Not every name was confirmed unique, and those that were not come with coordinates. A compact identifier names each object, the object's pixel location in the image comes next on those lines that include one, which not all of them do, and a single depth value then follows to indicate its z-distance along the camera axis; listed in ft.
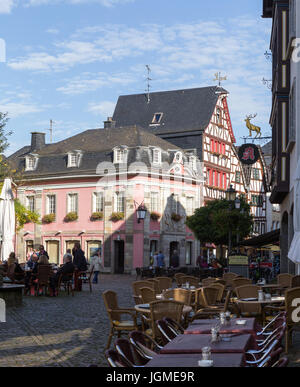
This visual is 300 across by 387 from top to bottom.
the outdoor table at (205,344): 20.56
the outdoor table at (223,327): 25.67
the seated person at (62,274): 72.74
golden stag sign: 189.89
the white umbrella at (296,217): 40.47
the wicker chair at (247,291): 41.75
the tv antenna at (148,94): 214.85
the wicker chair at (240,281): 49.76
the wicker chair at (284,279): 57.93
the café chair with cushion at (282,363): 16.77
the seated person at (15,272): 75.46
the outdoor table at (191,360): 18.01
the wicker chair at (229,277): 60.85
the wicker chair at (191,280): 53.10
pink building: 161.17
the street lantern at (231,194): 88.12
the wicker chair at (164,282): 50.38
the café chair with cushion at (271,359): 18.96
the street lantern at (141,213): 124.16
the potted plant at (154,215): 162.30
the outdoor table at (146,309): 33.81
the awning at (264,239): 96.37
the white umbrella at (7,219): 62.34
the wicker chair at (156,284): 45.68
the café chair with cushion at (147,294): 37.52
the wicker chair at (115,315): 34.80
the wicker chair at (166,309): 31.17
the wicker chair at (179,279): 57.57
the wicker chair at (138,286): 41.74
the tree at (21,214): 146.72
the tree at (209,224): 143.62
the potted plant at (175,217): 168.80
